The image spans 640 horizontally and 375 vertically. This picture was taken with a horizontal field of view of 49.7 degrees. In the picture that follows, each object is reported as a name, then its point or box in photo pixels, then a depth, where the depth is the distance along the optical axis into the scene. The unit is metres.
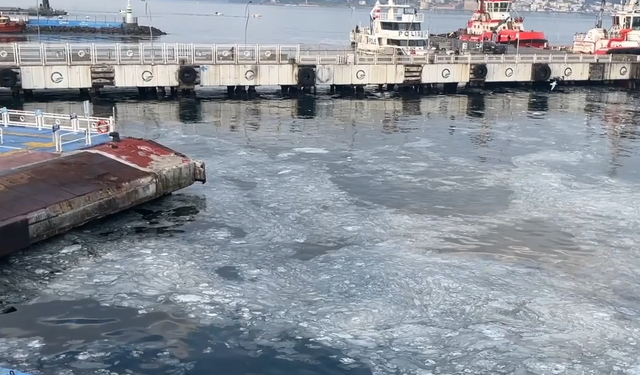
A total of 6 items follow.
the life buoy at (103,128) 29.55
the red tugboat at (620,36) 74.69
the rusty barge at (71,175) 20.16
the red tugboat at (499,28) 91.50
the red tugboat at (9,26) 119.62
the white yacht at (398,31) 69.56
